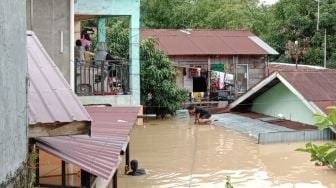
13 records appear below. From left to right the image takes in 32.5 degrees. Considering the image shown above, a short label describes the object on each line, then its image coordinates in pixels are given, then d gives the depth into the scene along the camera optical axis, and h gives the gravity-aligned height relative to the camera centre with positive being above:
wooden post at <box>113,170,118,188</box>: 9.80 -1.58
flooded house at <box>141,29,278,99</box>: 26.58 +1.39
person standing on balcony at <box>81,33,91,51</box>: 15.22 +1.27
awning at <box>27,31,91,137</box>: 5.26 -0.17
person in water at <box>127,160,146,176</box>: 13.26 -1.90
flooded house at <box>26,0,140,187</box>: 5.55 -0.11
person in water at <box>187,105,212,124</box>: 22.31 -1.04
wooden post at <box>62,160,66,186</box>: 7.07 -1.07
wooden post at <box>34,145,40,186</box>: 6.05 -0.98
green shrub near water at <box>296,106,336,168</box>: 12.69 -1.41
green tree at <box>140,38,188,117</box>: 22.72 +0.27
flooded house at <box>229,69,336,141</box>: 18.52 -0.32
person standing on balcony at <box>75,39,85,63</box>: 13.84 +0.91
